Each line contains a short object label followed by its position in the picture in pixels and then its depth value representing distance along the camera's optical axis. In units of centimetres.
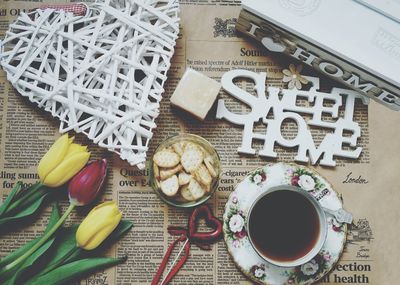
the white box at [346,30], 81
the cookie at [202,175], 82
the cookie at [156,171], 83
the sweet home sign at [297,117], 88
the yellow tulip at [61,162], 82
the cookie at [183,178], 82
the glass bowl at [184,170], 83
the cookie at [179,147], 84
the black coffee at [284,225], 80
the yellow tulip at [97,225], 81
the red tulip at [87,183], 82
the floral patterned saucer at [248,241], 85
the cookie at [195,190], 82
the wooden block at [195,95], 84
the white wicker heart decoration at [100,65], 82
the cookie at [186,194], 83
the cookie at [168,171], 82
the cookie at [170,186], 82
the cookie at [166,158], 82
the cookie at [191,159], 82
